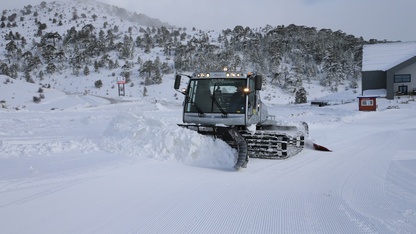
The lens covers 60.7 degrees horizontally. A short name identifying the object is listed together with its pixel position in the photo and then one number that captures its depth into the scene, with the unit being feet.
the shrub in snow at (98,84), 169.80
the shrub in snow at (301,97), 159.26
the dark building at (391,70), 135.23
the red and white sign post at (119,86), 156.25
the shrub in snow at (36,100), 110.52
